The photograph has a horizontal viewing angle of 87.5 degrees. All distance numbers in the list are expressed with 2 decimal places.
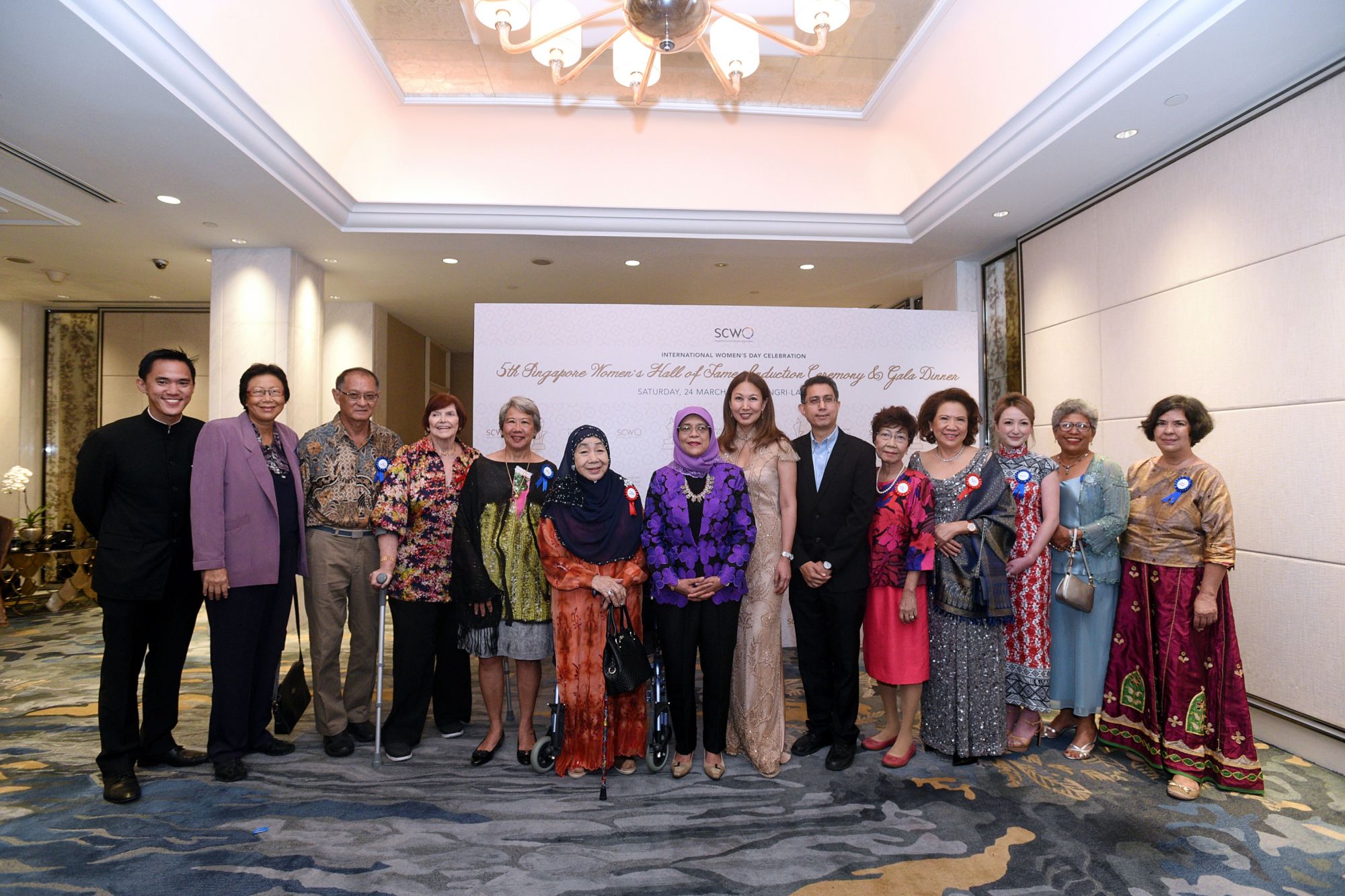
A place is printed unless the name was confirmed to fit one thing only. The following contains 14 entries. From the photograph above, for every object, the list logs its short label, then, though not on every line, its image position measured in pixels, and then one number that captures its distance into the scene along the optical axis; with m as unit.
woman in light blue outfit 3.11
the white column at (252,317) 5.70
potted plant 6.64
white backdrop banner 4.72
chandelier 3.02
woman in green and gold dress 2.99
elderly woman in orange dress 2.86
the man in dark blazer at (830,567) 3.04
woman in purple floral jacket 2.89
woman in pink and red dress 2.99
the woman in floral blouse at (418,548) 3.12
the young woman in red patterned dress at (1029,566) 3.13
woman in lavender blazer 2.88
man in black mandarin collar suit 2.78
